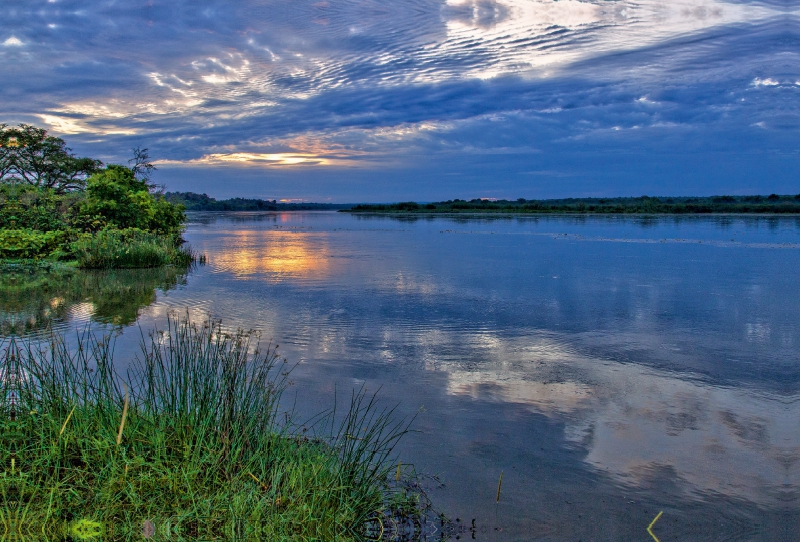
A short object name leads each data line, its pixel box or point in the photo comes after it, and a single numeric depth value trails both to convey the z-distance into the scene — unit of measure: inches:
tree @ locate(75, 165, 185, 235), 786.2
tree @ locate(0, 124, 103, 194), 1097.4
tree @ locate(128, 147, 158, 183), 1185.4
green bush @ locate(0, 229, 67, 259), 698.8
